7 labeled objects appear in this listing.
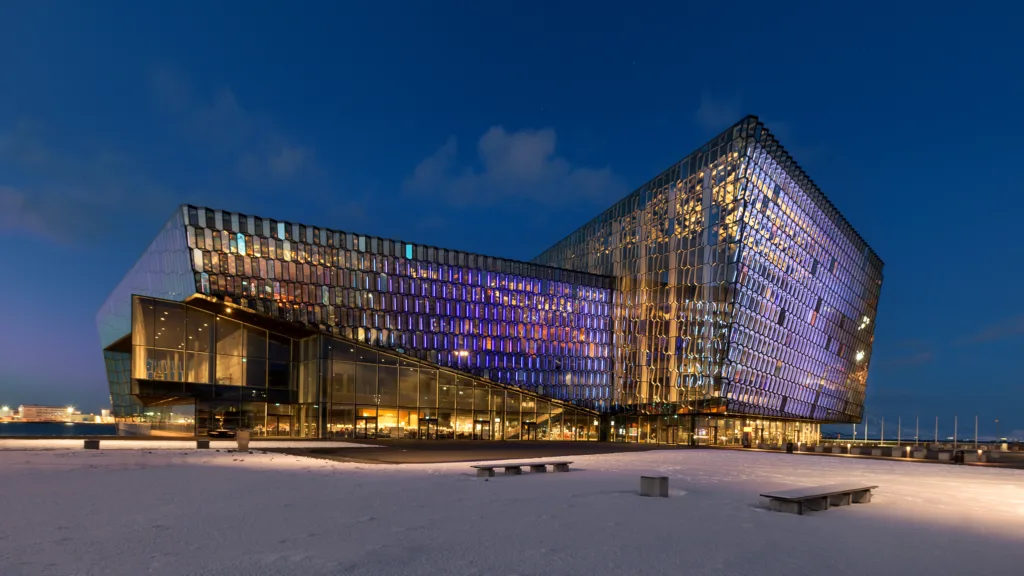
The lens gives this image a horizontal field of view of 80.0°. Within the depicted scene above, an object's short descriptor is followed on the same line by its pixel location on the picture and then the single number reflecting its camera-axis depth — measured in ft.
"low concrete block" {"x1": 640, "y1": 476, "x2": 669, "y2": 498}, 49.88
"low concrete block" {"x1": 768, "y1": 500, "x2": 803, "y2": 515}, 43.02
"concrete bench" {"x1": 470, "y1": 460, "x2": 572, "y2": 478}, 63.72
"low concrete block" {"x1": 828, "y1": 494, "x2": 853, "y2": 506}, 48.57
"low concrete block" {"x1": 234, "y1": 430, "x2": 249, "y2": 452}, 105.09
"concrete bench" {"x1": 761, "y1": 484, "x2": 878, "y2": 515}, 42.98
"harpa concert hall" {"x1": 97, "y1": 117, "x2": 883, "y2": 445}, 154.51
